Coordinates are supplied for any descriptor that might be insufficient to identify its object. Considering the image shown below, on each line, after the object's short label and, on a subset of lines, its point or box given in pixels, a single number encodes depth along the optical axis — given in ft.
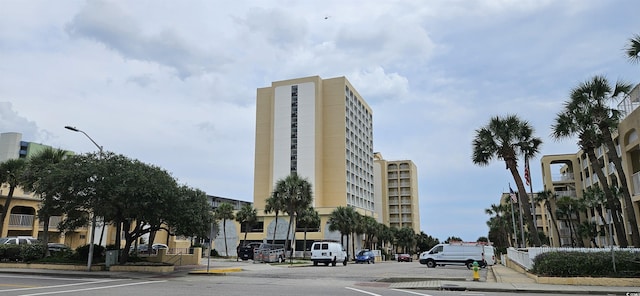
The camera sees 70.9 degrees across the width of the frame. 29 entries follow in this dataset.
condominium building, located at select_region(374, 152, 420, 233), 433.48
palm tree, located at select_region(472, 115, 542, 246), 101.71
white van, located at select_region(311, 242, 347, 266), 127.95
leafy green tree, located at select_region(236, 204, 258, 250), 221.66
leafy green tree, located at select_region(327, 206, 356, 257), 210.38
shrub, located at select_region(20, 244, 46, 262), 91.71
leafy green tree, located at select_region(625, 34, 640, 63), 65.62
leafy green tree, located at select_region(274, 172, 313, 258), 160.04
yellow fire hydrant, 67.67
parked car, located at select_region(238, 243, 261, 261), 156.04
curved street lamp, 81.06
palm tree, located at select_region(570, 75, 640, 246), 78.19
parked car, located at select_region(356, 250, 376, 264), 179.52
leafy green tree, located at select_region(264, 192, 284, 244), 162.65
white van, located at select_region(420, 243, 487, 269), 120.57
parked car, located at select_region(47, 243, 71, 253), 105.39
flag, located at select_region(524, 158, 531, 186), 102.99
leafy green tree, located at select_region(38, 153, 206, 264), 77.61
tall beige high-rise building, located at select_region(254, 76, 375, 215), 287.07
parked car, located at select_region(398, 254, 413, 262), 233.27
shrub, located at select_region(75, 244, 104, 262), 94.24
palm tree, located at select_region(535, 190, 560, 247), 205.46
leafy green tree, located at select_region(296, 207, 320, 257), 201.73
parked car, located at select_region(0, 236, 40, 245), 101.28
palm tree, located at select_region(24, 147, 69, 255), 82.17
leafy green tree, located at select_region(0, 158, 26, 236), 109.81
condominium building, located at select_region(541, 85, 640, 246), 91.15
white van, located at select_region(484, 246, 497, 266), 128.36
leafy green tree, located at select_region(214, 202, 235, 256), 211.41
